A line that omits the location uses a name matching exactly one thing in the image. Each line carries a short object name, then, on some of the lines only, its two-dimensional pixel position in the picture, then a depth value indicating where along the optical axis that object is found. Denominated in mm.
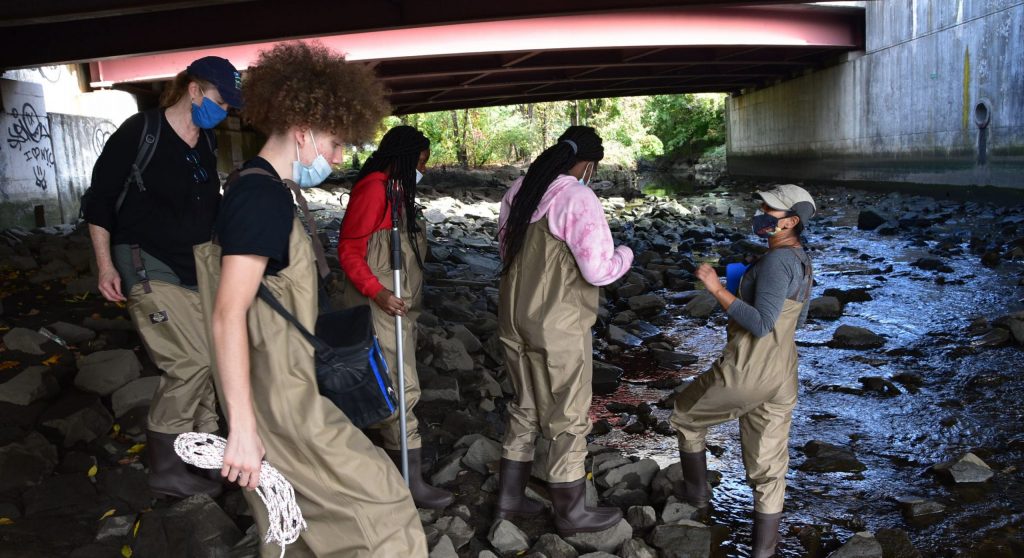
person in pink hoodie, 3512
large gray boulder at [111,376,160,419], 4926
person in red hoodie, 3975
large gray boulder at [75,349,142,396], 5156
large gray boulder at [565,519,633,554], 3645
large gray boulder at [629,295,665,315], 9477
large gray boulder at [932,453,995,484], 4461
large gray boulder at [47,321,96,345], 6410
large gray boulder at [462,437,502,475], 4469
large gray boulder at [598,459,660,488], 4336
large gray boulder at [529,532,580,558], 3580
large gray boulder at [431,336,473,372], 6355
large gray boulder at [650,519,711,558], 3615
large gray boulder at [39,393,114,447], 4555
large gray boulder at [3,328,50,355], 5876
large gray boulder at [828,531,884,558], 3602
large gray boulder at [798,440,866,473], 4758
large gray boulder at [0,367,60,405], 4859
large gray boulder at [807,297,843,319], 8930
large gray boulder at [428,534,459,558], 3402
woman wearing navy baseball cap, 3656
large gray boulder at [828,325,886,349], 7629
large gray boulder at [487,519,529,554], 3648
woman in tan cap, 3443
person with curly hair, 2205
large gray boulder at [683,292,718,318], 9242
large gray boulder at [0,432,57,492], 4043
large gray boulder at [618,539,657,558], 3578
